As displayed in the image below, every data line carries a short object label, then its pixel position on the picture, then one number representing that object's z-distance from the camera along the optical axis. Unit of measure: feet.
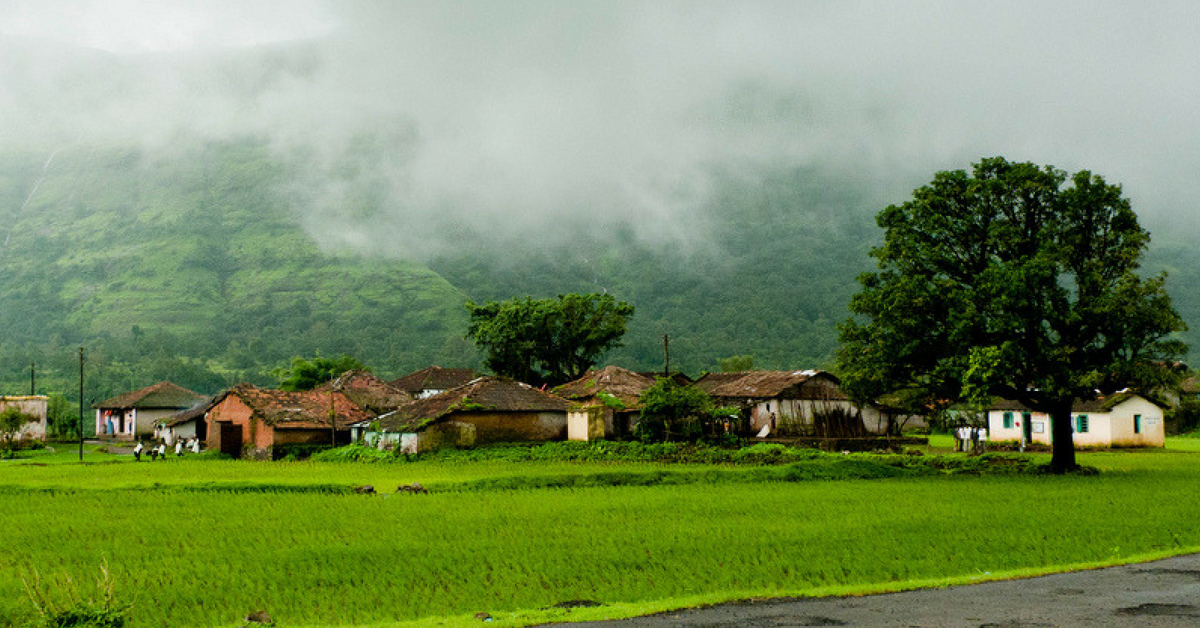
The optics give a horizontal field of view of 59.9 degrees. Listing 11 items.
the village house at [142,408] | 319.68
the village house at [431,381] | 340.61
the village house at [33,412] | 255.64
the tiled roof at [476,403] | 190.49
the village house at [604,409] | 203.10
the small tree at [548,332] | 282.97
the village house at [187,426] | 262.88
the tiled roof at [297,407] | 209.77
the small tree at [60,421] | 309.63
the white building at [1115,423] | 199.31
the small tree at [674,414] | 181.98
